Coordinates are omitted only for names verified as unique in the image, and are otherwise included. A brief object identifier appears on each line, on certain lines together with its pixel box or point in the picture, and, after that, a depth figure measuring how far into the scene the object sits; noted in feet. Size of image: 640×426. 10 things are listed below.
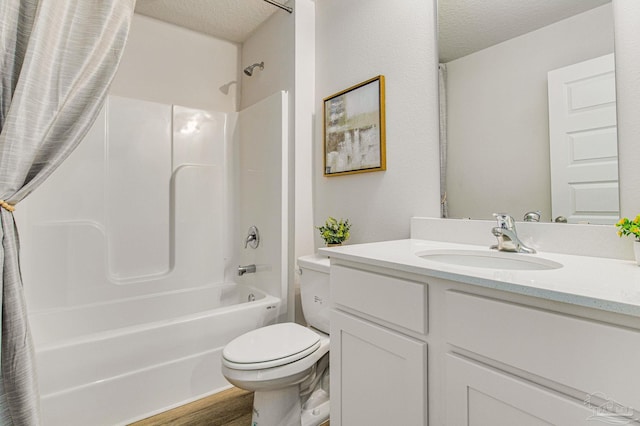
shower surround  4.77
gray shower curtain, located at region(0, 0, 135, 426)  2.89
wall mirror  3.25
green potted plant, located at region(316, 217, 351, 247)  5.54
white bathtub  4.40
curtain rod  6.53
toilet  4.09
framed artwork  5.36
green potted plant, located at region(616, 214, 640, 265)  2.64
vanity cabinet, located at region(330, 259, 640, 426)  1.82
